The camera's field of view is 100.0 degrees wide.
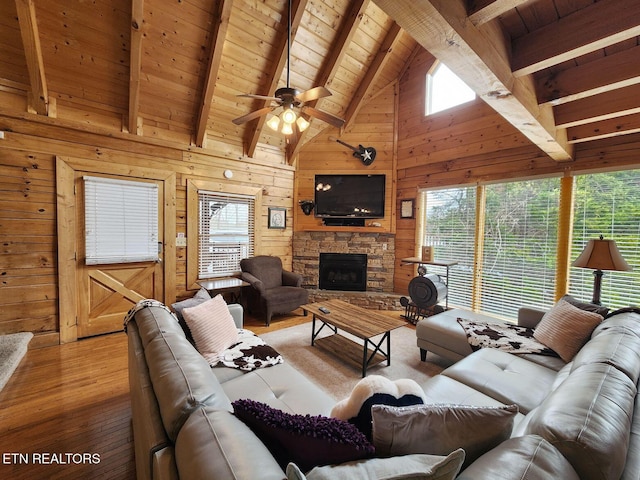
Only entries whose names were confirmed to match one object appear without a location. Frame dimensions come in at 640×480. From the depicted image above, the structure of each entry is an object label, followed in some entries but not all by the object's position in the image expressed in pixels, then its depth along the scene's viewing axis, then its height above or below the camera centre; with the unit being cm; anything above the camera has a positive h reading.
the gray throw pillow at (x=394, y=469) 66 -65
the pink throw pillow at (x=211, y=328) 203 -77
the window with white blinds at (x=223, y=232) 431 -3
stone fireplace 510 -36
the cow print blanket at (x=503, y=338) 226 -93
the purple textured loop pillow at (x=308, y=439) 82 -65
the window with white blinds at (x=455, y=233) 428 +2
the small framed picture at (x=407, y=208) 491 +46
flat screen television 505 +69
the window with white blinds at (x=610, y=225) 295 +14
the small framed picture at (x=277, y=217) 505 +27
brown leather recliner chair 400 -92
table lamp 250 -20
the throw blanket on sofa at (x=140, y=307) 180 -53
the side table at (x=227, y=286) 398 -83
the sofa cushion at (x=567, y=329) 209 -76
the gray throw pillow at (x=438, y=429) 88 -66
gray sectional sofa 76 -64
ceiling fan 251 +124
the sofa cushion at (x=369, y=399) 102 -66
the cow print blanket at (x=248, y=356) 191 -93
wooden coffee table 260 -94
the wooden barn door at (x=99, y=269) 323 -53
